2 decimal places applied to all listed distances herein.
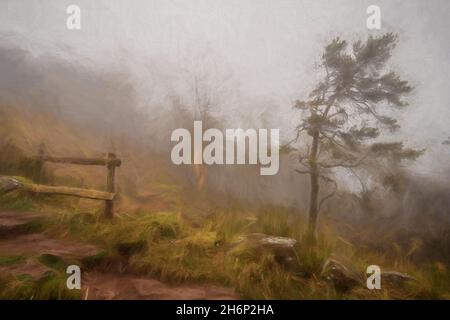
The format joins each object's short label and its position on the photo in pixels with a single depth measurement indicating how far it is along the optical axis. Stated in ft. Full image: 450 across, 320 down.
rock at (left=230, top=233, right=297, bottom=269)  12.60
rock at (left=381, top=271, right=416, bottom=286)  12.69
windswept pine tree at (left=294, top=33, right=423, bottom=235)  13.70
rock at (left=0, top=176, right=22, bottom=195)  14.05
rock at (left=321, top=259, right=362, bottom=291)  12.29
